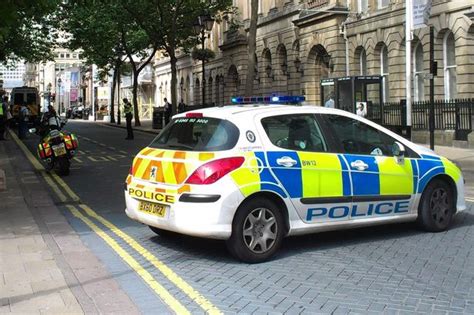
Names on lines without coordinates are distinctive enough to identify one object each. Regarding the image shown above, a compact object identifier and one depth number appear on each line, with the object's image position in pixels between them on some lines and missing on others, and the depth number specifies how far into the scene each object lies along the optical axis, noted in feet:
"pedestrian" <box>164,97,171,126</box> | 126.21
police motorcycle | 46.14
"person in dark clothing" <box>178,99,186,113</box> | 135.29
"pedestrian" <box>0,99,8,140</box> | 85.59
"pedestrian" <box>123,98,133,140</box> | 87.15
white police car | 19.72
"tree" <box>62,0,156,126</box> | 120.98
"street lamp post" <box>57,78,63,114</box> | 340.22
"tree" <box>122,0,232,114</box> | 106.52
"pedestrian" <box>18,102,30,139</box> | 88.91
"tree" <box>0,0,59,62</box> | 106.91
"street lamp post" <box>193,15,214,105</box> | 92.89
